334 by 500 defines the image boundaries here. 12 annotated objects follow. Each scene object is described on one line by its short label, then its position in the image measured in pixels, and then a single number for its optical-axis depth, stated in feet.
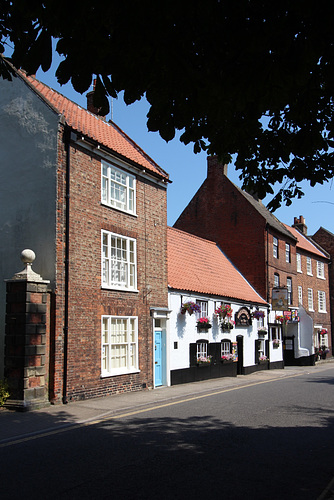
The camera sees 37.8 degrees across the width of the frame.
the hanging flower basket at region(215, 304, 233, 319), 79.36
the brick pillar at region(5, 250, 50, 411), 42.86
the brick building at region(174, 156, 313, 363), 105.40
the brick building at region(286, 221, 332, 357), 134.51
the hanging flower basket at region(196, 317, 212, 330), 73.15
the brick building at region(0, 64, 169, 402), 48.60
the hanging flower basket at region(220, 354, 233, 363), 79.87
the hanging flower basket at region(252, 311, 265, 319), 93.86
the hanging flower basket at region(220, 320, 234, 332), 80.58
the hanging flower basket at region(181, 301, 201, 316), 68.64
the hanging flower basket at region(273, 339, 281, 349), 104.40
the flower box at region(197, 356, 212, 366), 72.33
